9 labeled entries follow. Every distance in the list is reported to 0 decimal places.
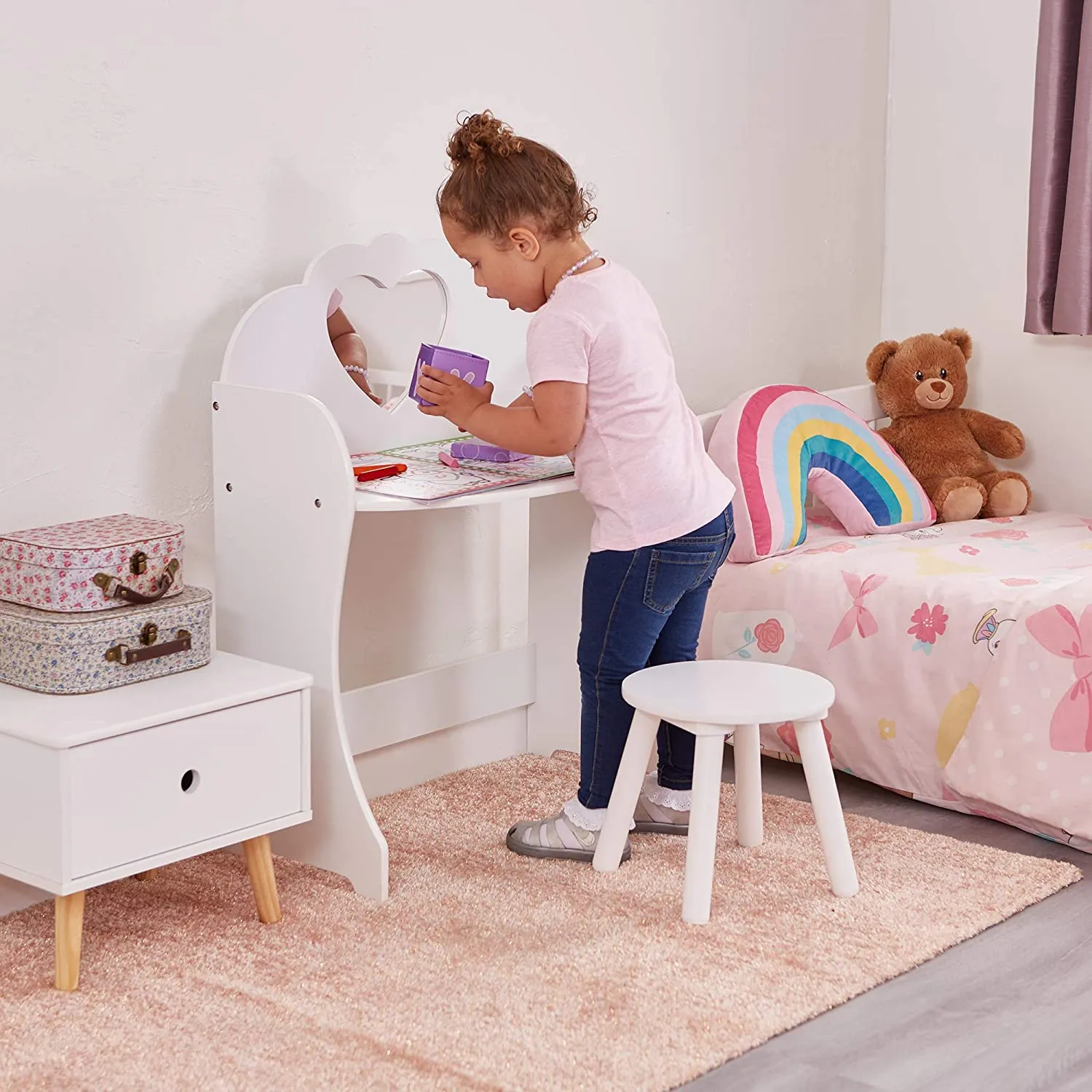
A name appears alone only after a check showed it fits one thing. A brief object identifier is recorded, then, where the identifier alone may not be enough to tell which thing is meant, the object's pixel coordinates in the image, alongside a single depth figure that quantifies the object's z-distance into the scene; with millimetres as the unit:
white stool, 3853
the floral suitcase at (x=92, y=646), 3720
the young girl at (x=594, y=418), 3912
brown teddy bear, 4873
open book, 3936
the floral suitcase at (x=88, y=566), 3731
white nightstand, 3634
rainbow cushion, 4526
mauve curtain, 4763
